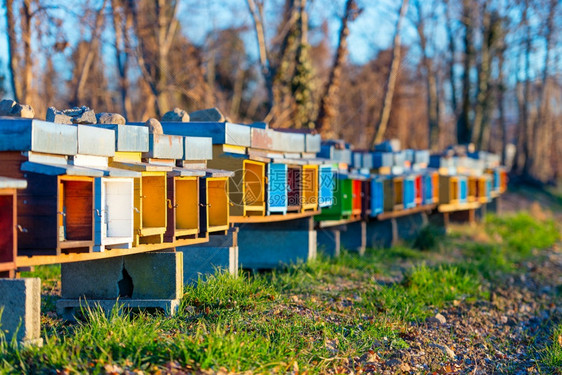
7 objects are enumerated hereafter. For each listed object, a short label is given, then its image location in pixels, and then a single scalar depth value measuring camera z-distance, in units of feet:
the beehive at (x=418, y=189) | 57.93
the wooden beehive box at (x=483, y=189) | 77.25
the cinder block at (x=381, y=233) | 56.32
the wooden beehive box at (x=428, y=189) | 59.82
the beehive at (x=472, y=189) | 73.20
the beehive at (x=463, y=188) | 68.33
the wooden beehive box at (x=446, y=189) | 65.16
